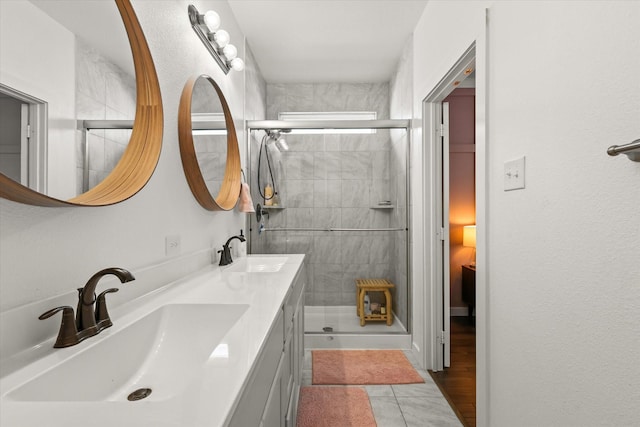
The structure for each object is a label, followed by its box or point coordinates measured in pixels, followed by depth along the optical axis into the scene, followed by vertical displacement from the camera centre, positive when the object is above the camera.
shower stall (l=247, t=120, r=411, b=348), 3.04 +0.06
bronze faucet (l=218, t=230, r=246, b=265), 1.98 -0.23
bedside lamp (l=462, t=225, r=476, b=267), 3.49 -0.20
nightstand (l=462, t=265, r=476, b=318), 3.44 -0.71
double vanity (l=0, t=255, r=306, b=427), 0.54 -0.31
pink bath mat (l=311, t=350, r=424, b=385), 2.38 -1.13
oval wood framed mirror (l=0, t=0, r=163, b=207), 1.07 +0.29
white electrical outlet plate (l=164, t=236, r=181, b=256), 1.48 -0.13
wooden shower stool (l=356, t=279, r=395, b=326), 3.09 -0.73
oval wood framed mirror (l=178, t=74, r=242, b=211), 1.64 +0.32
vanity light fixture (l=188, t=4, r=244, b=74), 1.81 +1.03
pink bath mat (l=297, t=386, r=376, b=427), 1.90 -1.13
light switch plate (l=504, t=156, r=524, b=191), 1.25 +0.16
